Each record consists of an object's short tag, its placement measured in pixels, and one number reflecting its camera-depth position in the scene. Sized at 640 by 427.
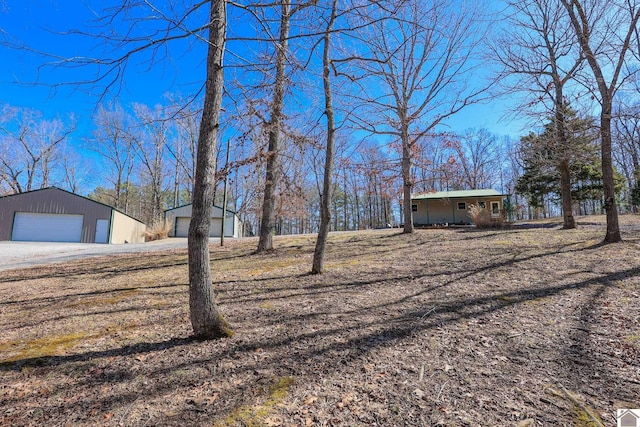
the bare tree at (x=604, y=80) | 6.16
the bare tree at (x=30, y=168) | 23.09
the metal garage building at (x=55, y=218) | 17.67
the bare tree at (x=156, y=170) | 25.81
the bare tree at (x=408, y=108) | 9.21
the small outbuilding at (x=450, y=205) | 20.37
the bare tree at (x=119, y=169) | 26.34
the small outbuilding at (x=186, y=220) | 23.70
